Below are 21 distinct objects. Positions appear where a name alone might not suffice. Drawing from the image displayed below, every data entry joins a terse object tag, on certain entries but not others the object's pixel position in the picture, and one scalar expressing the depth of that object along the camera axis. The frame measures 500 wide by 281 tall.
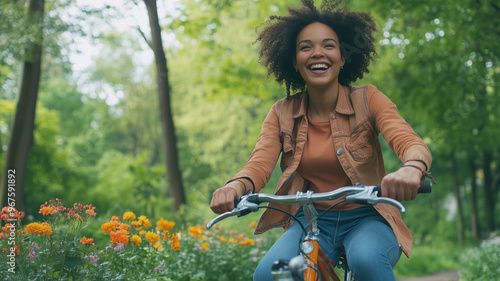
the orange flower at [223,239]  5.29
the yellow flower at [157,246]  3.77
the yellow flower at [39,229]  2.91
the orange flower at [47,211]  3.10
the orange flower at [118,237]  3.24
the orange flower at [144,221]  3.72
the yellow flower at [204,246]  4.78
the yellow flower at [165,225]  4.80
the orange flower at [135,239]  3.45
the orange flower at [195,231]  4.92
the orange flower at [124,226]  3.41
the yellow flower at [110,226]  3.34
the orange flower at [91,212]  3.21
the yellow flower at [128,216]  3.68
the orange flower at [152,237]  3.64
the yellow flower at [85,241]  3.20
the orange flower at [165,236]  3.94
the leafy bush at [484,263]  7.75
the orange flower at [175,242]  3.99
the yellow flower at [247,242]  5.30
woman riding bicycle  2.44
